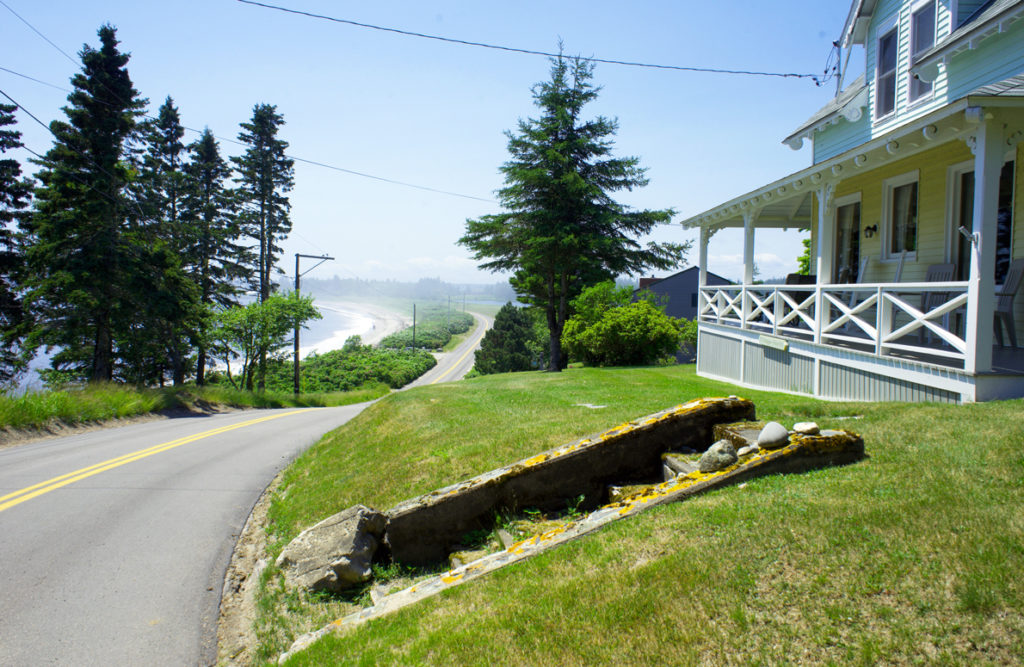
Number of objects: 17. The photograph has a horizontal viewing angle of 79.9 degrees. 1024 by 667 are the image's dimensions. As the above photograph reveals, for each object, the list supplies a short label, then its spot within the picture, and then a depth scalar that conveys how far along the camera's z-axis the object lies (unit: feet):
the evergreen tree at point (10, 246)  90.33
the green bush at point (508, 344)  179.01
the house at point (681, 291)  161.58
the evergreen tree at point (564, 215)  86.58
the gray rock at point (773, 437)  16.29
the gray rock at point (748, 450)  16.63
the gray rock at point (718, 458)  16.34
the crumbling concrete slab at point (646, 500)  14.37
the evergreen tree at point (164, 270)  86.84
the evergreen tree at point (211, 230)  125.90
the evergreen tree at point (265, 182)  133.18
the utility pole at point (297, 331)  115.34
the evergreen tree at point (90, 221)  82.64
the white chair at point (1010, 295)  29.17
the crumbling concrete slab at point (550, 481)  17.84
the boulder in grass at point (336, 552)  17.24
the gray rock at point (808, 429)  16.87
